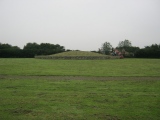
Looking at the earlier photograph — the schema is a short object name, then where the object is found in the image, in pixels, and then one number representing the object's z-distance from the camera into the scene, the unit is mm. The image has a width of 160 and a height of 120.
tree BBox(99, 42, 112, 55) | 118244
